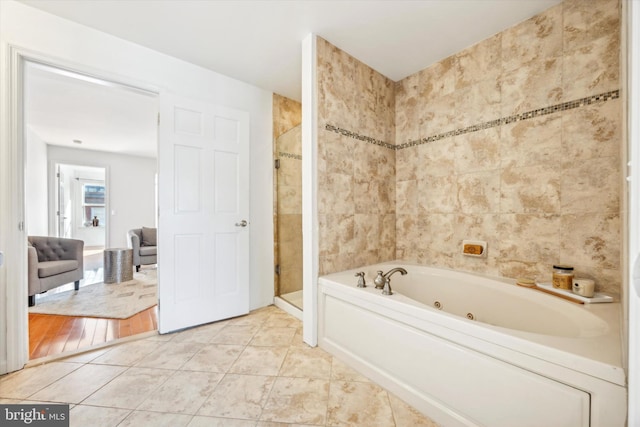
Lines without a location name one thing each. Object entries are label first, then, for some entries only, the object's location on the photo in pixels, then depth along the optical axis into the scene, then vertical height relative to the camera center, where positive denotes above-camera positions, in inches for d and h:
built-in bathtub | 33.1 -24.7
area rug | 98.6 -37.8
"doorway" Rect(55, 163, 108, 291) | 258.5 +11.6
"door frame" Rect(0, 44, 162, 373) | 59.7 +0.8
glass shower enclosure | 111.6 +1.4
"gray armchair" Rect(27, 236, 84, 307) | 100.5 -21.1
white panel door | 82.2 +1.1
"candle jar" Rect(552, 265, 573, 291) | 57.6 -15.1
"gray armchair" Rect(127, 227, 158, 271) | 163.8 -21.8
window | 275.4 +15.5
